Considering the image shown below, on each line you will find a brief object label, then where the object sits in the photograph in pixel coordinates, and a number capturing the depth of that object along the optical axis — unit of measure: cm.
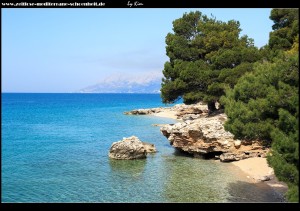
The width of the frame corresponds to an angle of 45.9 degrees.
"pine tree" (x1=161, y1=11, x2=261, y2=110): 3594
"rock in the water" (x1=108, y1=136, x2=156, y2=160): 2880
